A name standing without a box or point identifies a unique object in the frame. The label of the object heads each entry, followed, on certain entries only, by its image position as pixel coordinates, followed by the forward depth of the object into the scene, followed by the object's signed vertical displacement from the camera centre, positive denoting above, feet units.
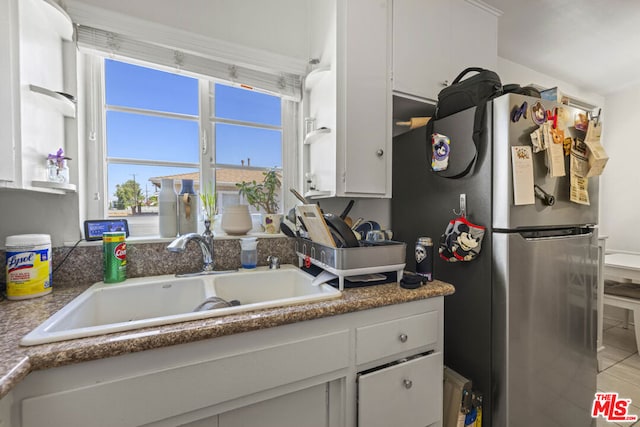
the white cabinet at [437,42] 4.43 +3.11
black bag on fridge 3.70 +1.50
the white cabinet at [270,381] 1.88 -1.51
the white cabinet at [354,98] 4.04 +1.80
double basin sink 2.22 -1.06
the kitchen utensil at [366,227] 4.63 -0.31
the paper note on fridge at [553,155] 3.67 +0.78
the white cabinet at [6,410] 1.63 -1.28
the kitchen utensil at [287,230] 4.56 -0.36
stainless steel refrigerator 3.49 -1.11
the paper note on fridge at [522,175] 3.42 +0.47
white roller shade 3.57 +2.36
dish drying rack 3.17 -0.64
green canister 3.34 -0.59
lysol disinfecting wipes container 2.77 -0.61
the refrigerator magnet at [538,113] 3.60 +1.34
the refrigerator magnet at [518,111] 3.44 +1.31
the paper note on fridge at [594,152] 4.04 +0.90
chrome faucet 3.32 -0.48
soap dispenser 4.13 -0.68
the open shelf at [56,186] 2.76 +0.27
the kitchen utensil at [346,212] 4.32 -0.04
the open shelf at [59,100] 2.70 +1.25
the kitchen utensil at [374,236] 4.23 -0.43
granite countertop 1.77 -1.00
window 4.08 +1.30
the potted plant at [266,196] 4.76 +0.25
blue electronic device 3.54 -0.24
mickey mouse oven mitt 3.64 -0.43
